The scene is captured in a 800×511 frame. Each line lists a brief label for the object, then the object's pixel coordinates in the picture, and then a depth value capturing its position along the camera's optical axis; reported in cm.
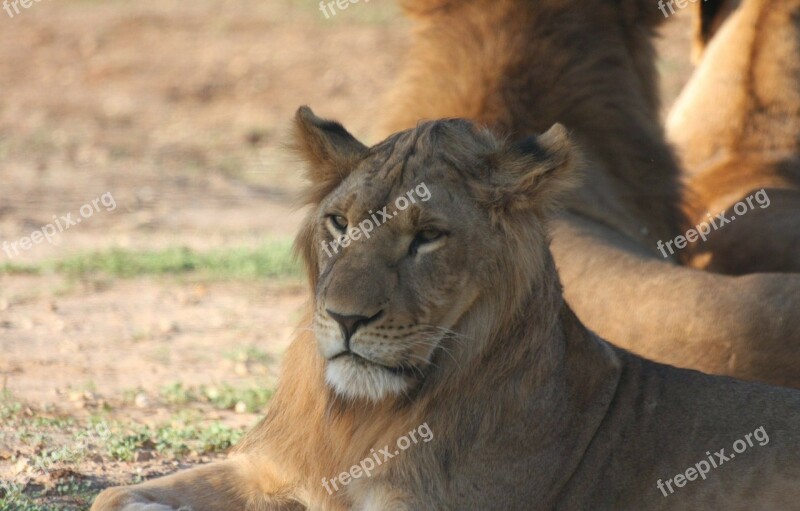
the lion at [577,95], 1218
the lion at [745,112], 1434
